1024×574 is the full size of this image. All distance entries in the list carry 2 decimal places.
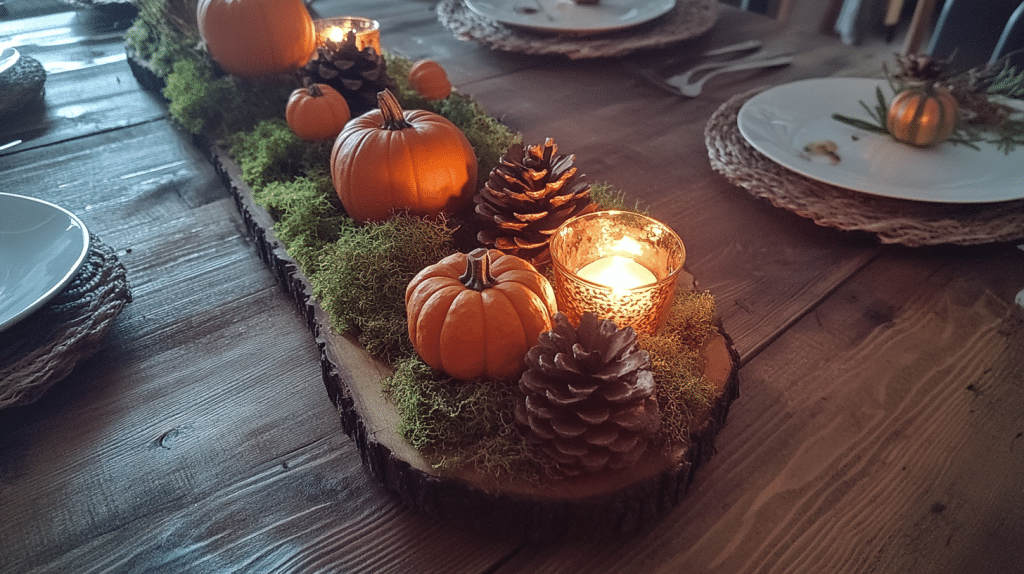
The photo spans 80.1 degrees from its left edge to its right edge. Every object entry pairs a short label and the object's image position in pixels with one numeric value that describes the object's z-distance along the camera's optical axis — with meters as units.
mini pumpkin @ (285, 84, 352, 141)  1.02
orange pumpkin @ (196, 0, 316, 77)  1.20
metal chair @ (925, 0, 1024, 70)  1.63
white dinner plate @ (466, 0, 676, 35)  1.47
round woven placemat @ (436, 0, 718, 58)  1.42
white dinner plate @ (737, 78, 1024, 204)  0.89
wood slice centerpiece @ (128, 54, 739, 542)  0.53
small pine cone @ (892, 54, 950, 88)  1.03
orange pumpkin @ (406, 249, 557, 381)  0.58
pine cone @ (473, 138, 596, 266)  0.71
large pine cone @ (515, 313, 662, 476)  0.51
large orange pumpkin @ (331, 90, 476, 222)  0.80
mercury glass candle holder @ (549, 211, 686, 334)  0.60
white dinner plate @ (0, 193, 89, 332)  0.72
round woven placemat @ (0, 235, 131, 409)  0.64
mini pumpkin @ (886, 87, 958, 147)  0.97
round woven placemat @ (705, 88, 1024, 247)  0.84
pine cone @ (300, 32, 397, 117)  1.10
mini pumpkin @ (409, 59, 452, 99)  1.17
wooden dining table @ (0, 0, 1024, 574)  0.55
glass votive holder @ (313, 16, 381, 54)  1.27
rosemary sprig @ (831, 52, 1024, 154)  1.00
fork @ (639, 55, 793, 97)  1.32
